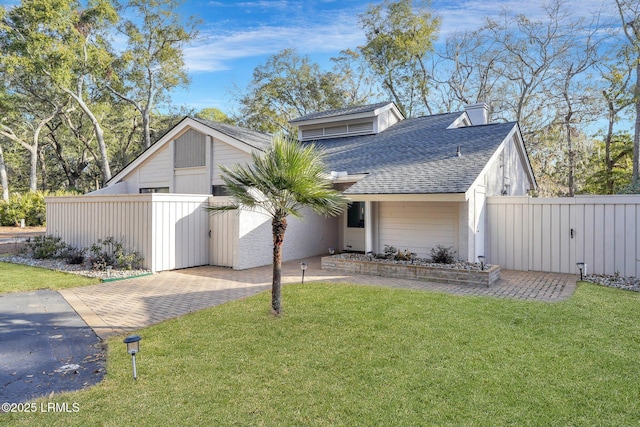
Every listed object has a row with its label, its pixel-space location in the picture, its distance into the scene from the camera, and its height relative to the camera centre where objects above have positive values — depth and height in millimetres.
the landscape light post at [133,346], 3916 -1436
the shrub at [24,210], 22562 +55
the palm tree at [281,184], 5590 +428
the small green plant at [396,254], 10117 -1169
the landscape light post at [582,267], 8836 -1310
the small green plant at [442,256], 9703 -1153
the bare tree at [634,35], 17594 +9044
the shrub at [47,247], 11859 -1182
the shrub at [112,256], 9922 -1244
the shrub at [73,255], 10891 -1340
